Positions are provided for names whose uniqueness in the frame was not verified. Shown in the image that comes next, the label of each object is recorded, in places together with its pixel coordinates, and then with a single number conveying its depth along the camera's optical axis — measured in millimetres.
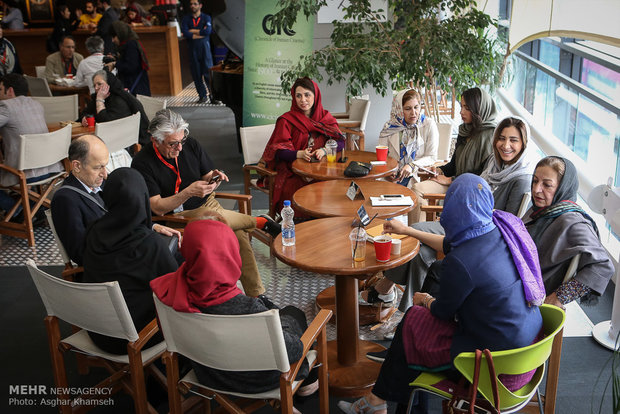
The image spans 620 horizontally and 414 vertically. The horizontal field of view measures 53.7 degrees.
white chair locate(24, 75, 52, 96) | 7801
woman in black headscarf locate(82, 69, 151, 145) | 6043
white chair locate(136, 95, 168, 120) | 6473
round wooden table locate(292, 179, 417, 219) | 3793
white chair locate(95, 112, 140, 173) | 5430
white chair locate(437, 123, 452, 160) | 5281
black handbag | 4438
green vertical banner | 6570
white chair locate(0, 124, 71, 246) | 5074
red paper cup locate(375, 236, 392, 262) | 3031
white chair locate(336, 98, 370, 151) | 6148
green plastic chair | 2273
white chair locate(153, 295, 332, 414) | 2336
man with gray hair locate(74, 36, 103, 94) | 7816
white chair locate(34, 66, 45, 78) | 8531
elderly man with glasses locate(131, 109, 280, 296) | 3992
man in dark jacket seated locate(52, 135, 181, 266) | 3320
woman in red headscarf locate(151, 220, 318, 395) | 2381
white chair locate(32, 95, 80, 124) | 6551
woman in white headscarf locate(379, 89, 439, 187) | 4859
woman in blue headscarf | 2383
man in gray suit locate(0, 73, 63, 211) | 5340
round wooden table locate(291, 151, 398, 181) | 4484
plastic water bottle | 3354
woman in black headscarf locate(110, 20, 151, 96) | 9672
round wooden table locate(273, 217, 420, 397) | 3055
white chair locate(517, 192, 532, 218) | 3691
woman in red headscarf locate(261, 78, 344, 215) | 4867
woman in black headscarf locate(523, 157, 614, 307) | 2998
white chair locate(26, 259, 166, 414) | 2668
